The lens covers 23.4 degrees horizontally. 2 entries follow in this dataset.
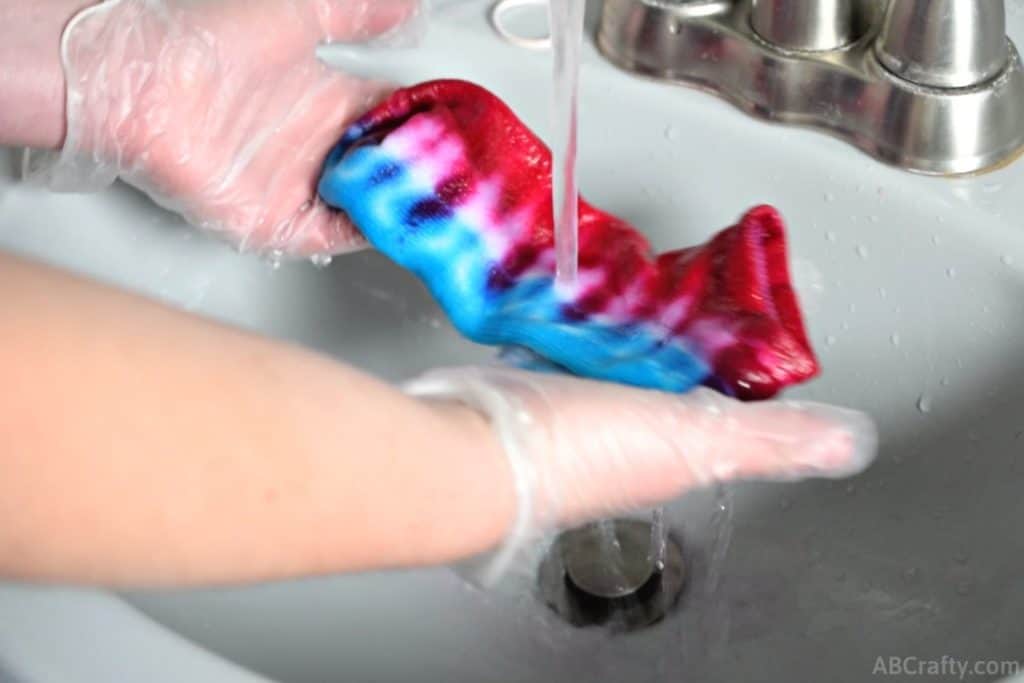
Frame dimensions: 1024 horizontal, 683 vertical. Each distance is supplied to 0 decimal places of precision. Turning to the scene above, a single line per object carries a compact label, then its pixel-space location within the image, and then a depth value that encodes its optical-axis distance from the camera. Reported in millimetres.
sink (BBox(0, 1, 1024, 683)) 942
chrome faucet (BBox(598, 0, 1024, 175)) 941
